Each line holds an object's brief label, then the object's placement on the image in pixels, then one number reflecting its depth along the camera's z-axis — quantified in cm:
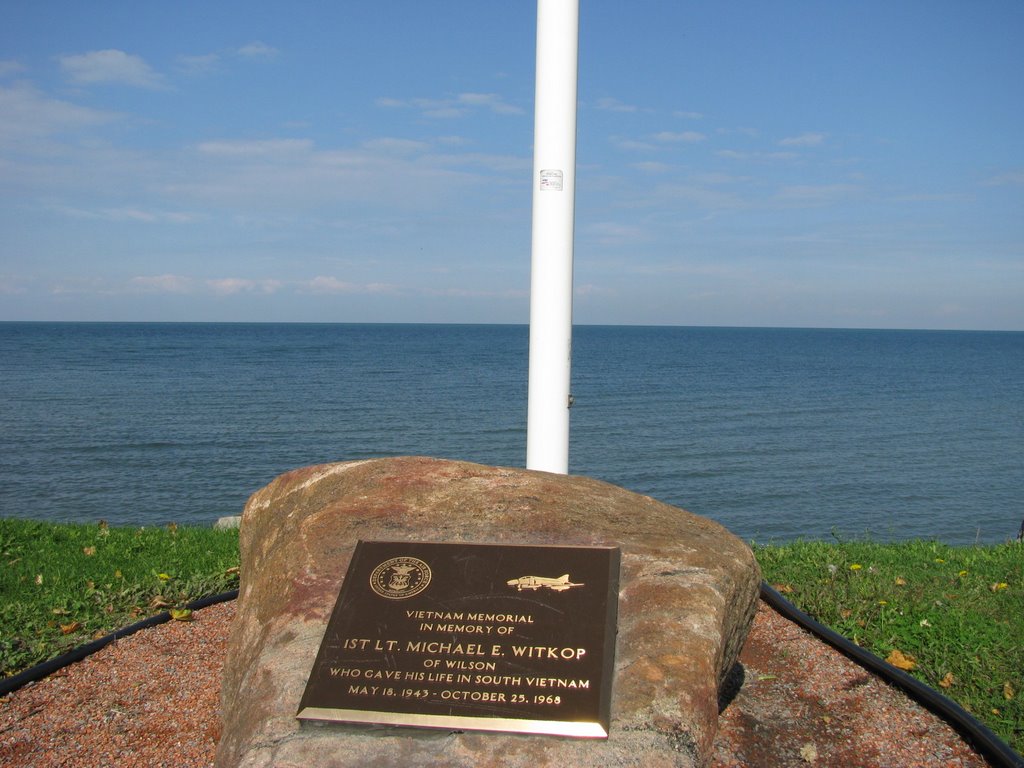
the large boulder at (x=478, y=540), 302
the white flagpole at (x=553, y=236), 571
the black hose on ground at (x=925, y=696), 374
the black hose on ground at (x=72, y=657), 453
